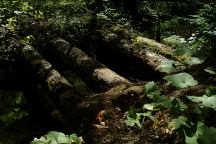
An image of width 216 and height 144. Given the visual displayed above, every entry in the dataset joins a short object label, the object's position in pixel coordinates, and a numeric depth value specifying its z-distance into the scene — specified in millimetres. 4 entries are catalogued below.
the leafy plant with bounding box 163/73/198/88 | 3467
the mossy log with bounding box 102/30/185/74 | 6136
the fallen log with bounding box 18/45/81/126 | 4930
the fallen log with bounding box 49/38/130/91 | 5383
